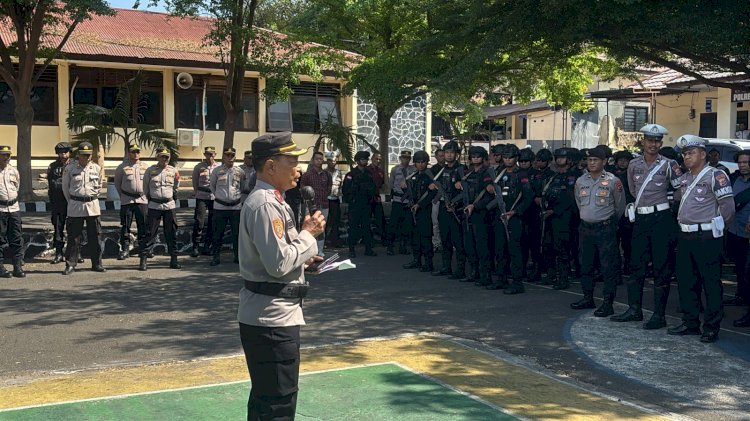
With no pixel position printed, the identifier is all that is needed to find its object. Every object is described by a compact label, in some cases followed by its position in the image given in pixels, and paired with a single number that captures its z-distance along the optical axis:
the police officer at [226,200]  13.69
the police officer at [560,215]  11.71
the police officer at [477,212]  11.79
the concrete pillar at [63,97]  22.55
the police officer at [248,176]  13.80
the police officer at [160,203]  13.24
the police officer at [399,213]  15.39
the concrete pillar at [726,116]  23.00
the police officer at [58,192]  13.24
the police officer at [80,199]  12.53
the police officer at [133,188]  13.21
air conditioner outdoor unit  23.36
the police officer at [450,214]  12.60
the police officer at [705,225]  8.36
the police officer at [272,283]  4.22
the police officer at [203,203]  14.47
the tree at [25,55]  15.31
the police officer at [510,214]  11.43
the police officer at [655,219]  9.08
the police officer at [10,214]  12.00
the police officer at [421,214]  13.43
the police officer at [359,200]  15.38
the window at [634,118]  31.81
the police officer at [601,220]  9.73
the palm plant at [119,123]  15.92
